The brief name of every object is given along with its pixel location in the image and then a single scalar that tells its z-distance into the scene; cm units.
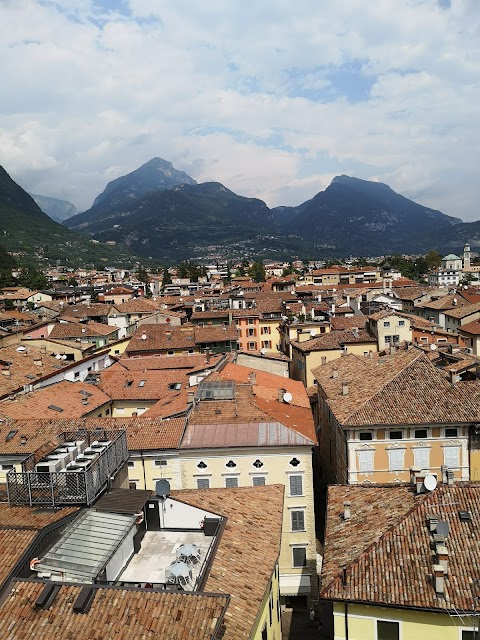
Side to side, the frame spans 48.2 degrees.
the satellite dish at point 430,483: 2042
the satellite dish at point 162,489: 1873
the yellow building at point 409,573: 1588
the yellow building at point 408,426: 3041
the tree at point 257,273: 17650
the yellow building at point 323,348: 5678
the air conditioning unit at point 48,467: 1747
